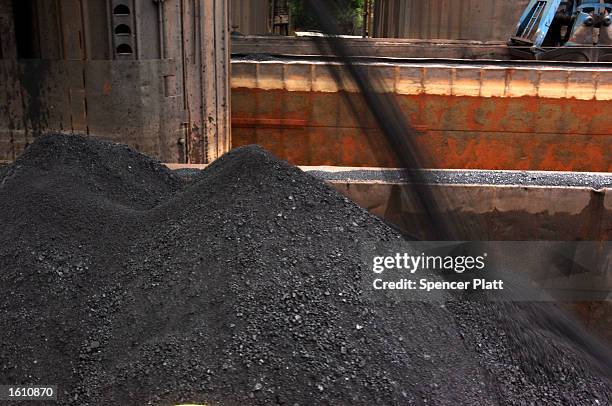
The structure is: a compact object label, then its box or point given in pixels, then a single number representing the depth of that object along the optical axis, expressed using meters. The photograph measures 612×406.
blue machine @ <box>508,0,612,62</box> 12.34
